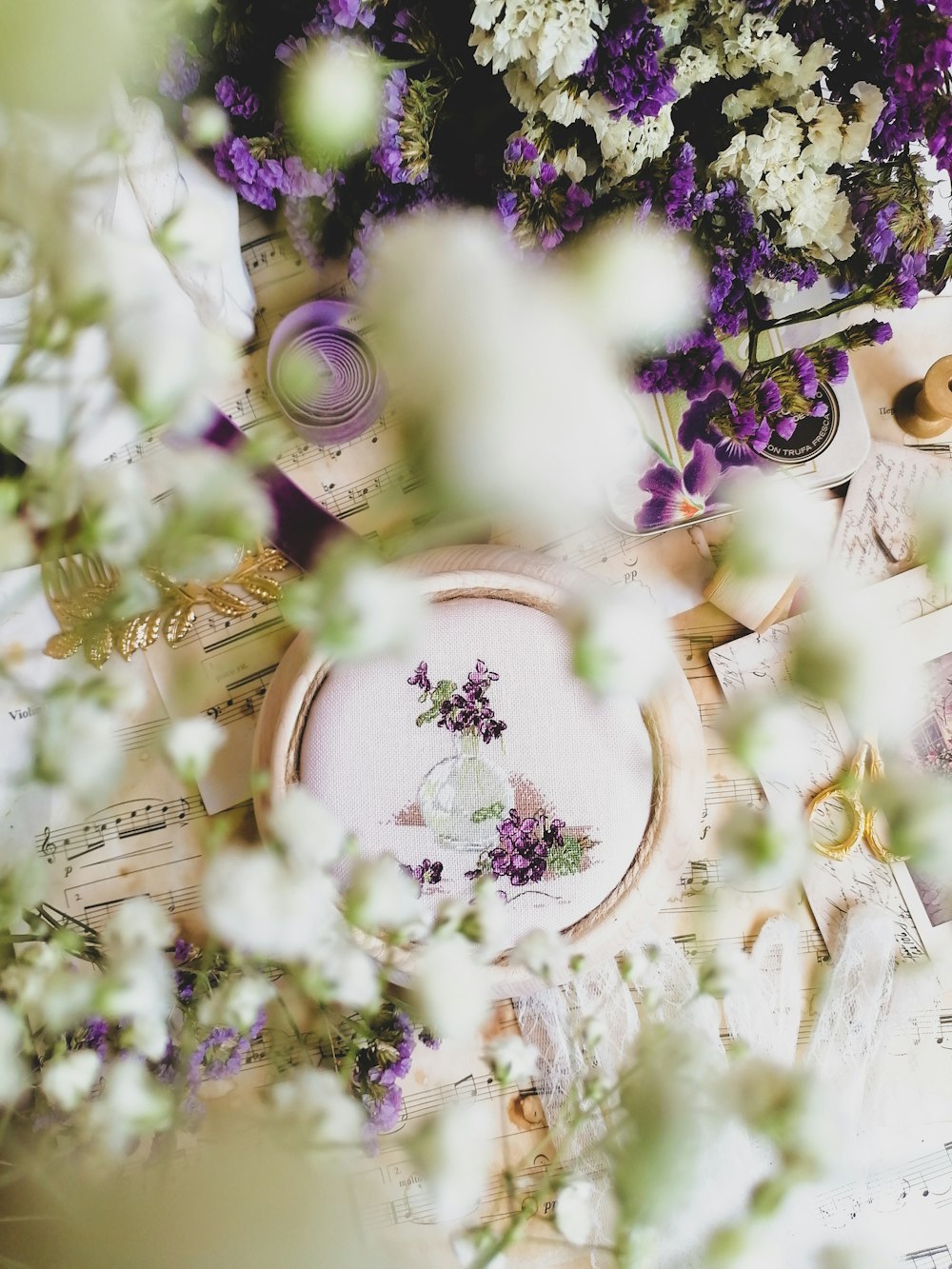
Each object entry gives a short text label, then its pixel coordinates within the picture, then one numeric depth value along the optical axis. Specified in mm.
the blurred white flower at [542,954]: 362
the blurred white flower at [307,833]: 329
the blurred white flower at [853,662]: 312
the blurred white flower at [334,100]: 404
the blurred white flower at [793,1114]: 307
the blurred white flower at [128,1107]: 311
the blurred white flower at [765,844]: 319
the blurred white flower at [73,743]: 299
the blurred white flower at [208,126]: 363
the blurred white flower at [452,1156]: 299
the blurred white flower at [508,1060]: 355
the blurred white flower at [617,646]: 319
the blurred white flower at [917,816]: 330
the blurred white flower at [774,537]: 334
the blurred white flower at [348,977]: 325
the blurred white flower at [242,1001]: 335
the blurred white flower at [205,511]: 290
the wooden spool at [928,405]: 539
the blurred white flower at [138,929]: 344
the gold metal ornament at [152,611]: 523
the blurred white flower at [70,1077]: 330
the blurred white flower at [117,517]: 294
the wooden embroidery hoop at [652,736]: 500
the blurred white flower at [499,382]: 311
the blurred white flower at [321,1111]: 316
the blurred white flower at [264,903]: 313
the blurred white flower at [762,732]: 318
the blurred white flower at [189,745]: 330
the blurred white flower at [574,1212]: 337
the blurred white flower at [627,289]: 360
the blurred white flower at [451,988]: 328
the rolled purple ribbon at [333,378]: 537
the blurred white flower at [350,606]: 280
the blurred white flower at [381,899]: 333
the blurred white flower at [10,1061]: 321
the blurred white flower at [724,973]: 366
